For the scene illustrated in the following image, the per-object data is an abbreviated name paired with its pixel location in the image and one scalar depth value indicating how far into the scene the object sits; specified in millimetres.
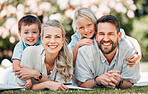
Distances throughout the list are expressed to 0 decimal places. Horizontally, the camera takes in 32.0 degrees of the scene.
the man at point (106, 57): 3879
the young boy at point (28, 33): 4405
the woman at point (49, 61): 3764
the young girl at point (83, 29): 4258
